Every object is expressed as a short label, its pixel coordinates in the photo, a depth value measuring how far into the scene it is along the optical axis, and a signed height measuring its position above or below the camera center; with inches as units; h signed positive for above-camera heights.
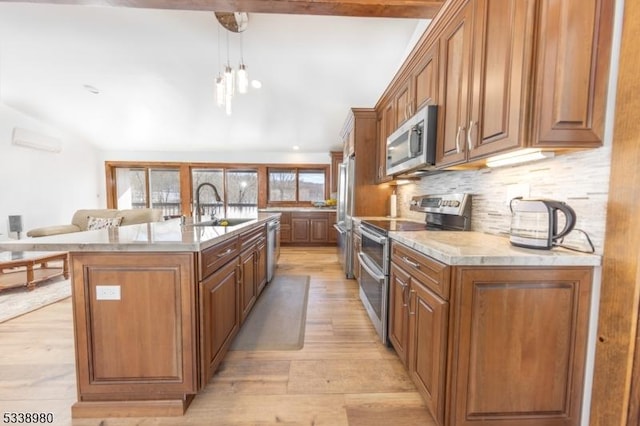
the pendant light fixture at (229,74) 92.0 +44.3
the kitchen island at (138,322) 50.2 -25.4
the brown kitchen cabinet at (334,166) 236.4 +30.0
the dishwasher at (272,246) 124.6 -26.0
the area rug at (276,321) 77.4 -44.1
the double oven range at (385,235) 73.5 -11.7
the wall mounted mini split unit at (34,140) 167.8 +38.3
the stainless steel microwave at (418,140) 71.3 +17.8
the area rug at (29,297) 95.6 -43.2
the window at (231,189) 248.7 +7.5
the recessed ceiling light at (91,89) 157.3 +66.7
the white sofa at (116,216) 169.2 -13.8
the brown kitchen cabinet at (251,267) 81.8 -25.5
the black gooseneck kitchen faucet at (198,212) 113.5 -6.8
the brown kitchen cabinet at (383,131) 109.4 +30.9
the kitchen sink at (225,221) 113.2 -11.0
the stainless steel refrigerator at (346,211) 135.8 -7.1
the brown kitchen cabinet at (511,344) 42.9 -24.6
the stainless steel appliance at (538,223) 43.0 -4.0
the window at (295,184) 250.4 +13.8
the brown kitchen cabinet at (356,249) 113.9 -24.0
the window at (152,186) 246.5 +9.8
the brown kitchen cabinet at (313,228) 227.5 -26.3
